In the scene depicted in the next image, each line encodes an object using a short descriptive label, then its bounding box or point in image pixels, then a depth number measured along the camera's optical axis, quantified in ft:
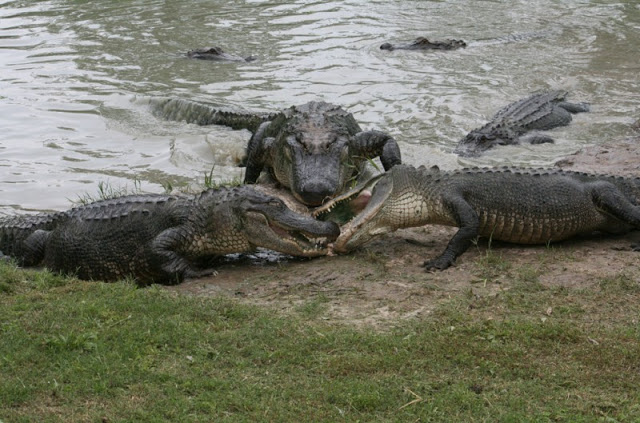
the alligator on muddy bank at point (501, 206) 42.37
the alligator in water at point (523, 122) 71.61
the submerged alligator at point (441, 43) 111.75
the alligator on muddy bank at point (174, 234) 43.29
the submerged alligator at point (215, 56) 108.37
